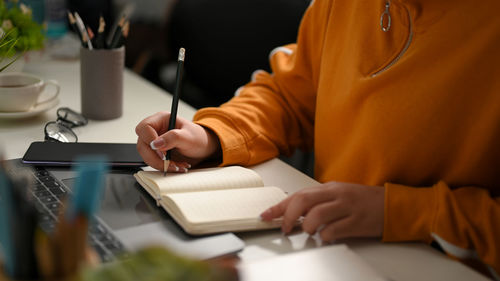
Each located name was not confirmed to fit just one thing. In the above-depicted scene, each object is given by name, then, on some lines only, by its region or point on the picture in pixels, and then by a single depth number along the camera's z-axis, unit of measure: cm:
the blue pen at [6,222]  32
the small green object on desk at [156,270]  33
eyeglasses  88
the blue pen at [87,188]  31
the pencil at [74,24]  99
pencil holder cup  98
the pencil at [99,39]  98
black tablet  76
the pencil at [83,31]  98
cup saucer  93
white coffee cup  94
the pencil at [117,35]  98
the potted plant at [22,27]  109
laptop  56
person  63
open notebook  61
